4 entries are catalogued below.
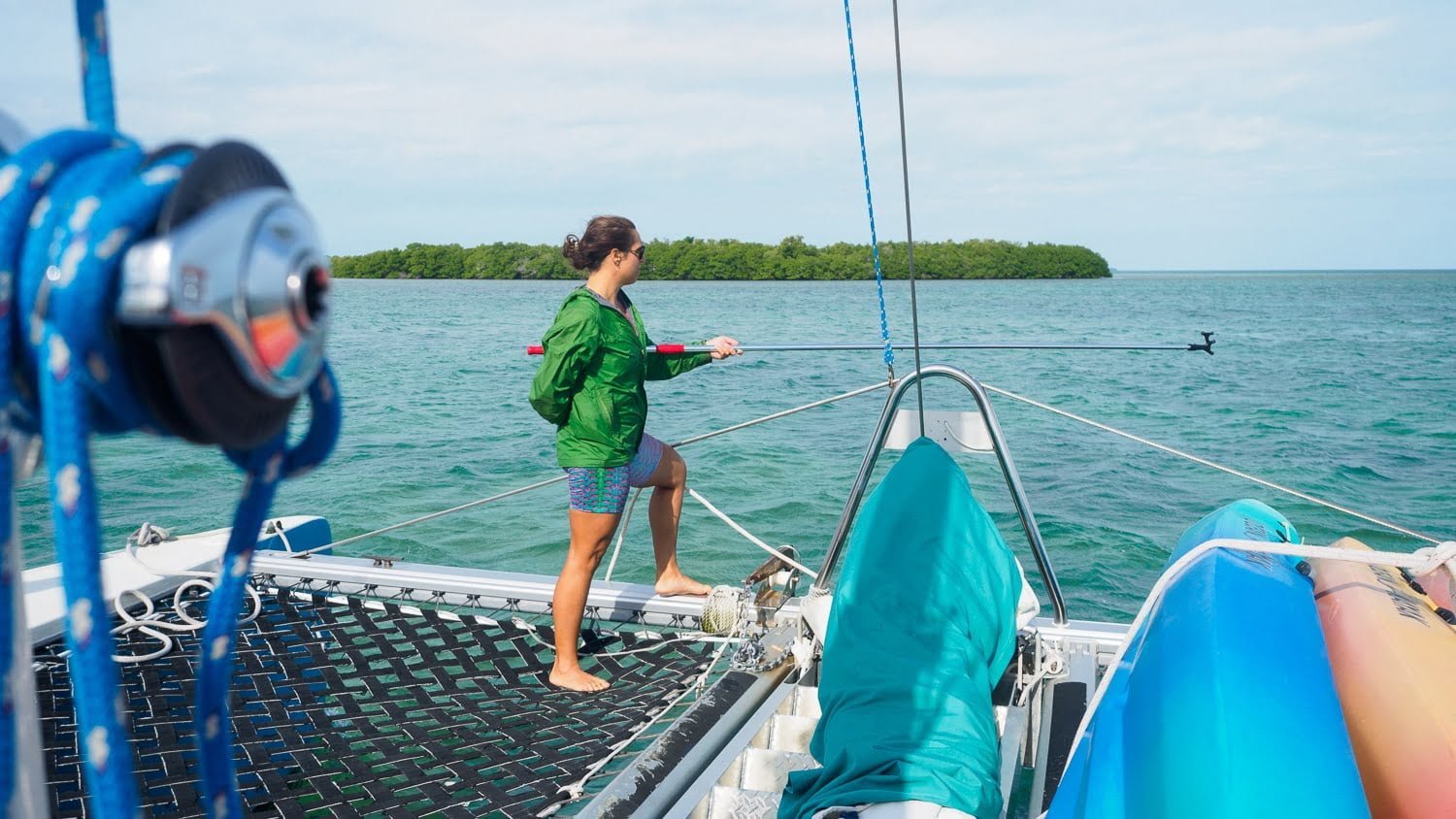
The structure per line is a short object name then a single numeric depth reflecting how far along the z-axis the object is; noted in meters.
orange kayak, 1.72
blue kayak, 1.52
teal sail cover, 2.01
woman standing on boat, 3.38
